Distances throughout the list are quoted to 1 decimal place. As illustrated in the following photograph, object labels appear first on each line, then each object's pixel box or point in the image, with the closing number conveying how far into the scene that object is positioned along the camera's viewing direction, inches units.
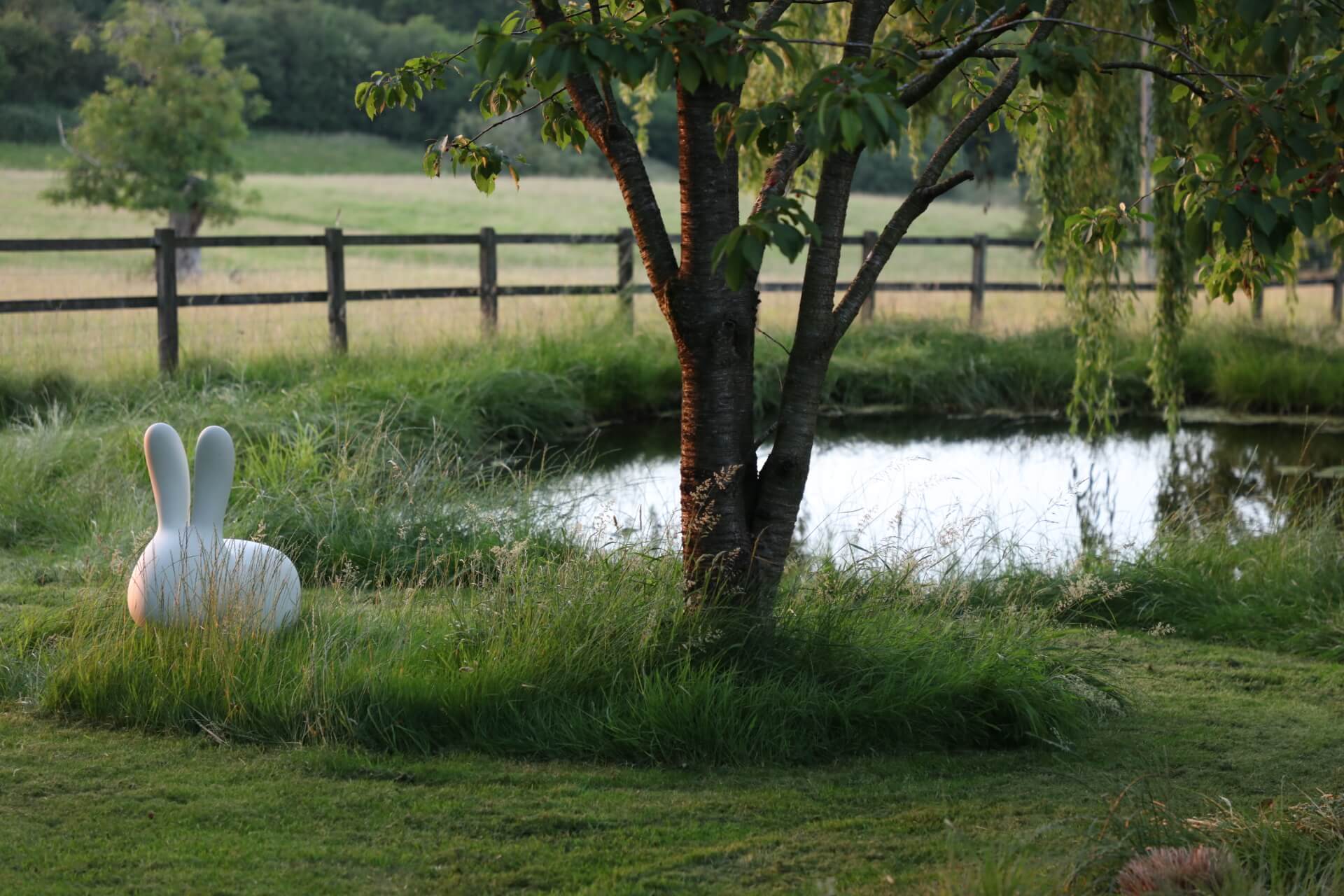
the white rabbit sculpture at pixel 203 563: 382.6
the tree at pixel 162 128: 2336.4
